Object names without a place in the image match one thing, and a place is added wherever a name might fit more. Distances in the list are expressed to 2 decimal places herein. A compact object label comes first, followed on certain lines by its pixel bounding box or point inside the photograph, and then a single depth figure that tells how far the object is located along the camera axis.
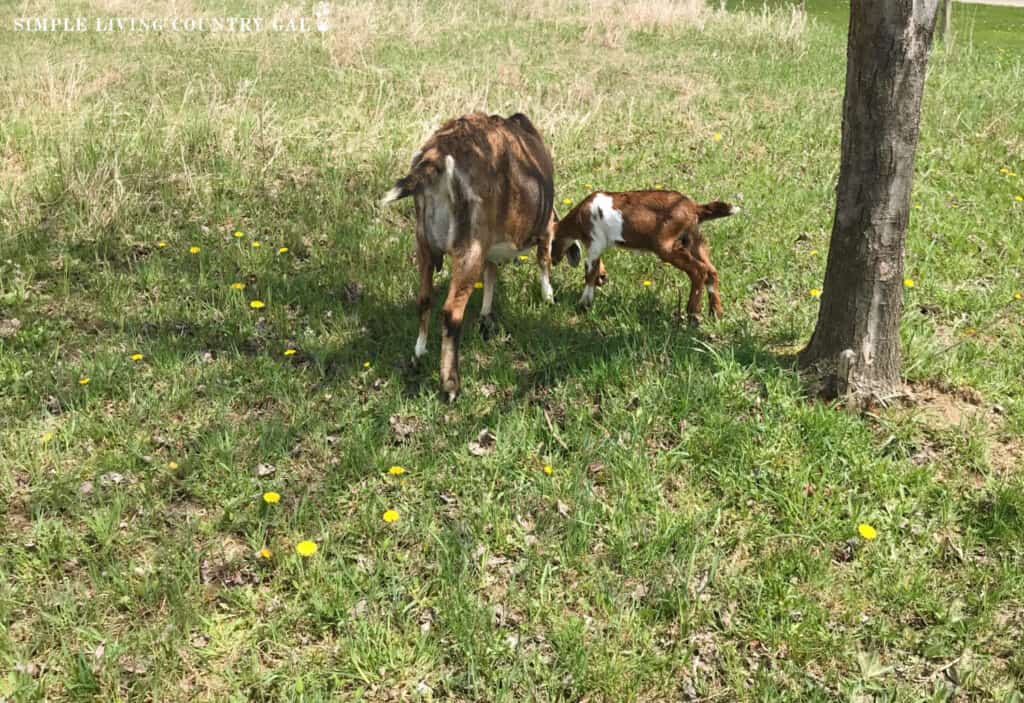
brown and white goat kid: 5.21
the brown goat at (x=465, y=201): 4.35
